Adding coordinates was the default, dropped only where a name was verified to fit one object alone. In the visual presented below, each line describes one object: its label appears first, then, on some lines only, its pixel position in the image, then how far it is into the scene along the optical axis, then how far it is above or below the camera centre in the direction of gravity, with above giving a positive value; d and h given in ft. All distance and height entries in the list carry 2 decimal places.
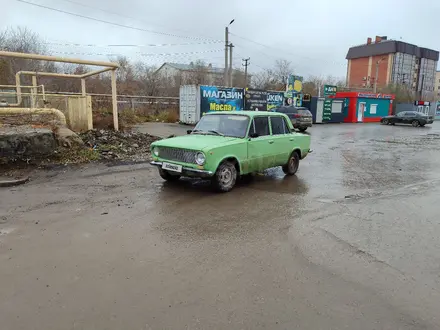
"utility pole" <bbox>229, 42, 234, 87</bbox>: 105.40 +15.43
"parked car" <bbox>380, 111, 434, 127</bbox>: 109.19 -3.39
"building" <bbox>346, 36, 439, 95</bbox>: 304.50 +42.16
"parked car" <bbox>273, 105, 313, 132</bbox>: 79.51 -2.12
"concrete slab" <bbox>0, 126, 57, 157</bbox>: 28.09 -3.18
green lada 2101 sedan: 22.34 -2.91
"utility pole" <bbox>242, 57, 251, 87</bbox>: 181.76 +22.37
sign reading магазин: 80.68 +1.80
